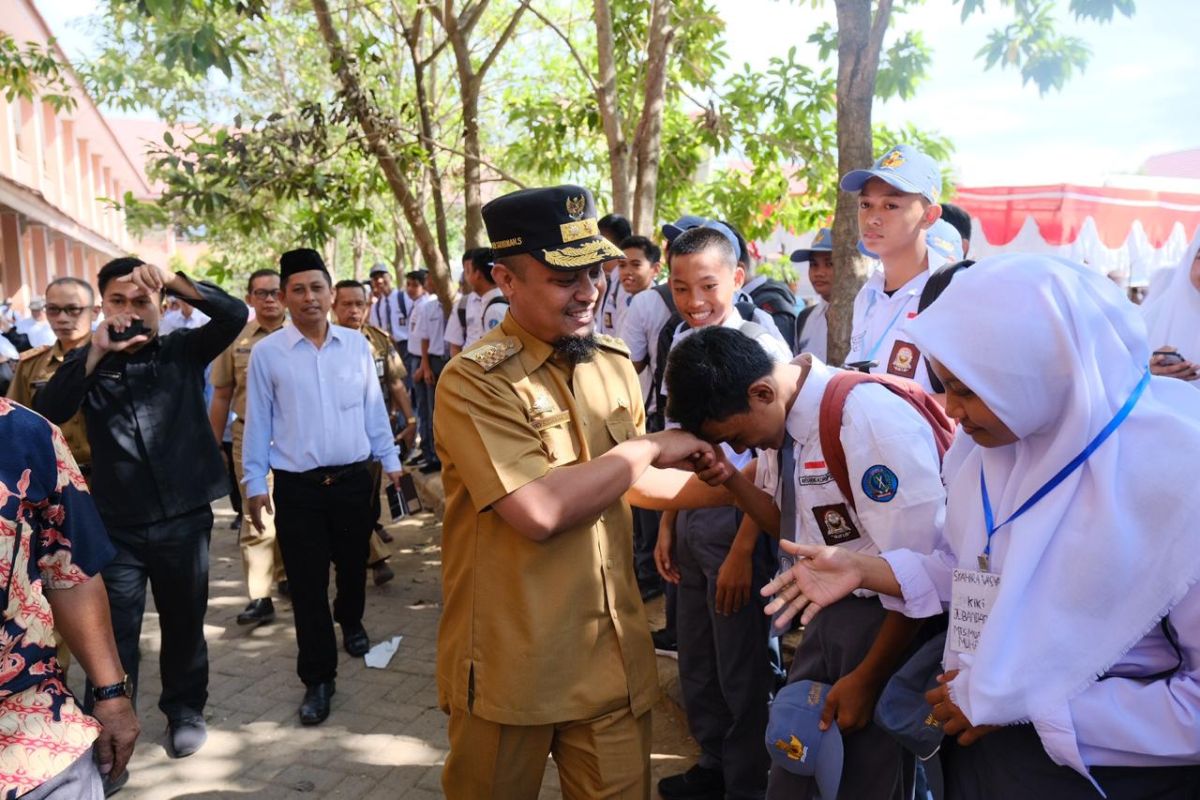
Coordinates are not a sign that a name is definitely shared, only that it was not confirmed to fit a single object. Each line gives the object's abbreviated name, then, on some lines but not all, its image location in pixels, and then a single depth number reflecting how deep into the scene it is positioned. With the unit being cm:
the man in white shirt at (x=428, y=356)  1023
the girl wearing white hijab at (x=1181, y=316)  365
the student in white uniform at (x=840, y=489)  205
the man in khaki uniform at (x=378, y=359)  640
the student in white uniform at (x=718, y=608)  330
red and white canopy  1111
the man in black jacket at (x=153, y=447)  382
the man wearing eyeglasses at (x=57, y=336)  431
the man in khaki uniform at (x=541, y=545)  217
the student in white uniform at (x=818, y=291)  583
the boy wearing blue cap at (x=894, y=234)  329
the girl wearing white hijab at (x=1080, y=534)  146
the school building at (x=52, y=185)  1770
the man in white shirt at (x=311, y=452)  450
